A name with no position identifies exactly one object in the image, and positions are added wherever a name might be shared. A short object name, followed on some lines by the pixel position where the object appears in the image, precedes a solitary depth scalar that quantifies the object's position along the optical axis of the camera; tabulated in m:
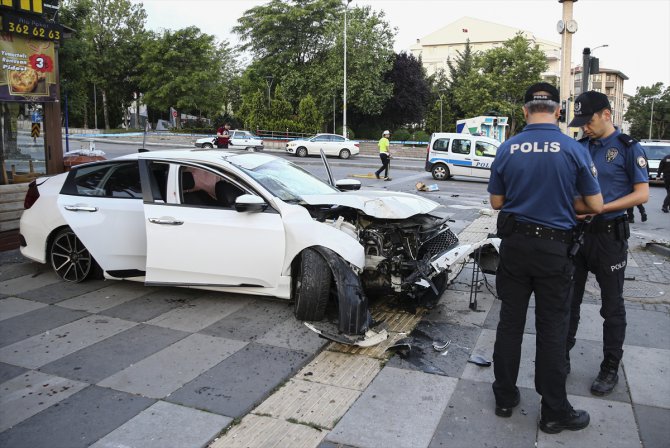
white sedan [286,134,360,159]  32.19
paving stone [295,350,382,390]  4.02
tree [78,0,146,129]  53.47
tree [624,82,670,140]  75.76
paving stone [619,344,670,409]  3.73
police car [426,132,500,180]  20.47
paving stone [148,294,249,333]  5.11
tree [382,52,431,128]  49.44
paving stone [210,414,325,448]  3.20
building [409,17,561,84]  94.75
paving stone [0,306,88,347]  4.84
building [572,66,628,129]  97.25
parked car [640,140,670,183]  20.77
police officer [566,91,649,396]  3.71
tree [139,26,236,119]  50.44
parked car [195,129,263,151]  34.44
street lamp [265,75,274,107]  48.15
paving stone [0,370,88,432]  3.53
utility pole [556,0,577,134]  13.52
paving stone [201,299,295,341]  4.90
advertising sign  8.81
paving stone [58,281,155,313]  5.58
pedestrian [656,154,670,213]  13.41
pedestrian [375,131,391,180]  19.83
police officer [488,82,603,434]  3.17
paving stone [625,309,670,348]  4.75
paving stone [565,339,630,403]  3.81
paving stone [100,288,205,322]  5.35
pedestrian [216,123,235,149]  25.02
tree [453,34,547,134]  50.16
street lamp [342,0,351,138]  40.06
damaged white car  4.98
